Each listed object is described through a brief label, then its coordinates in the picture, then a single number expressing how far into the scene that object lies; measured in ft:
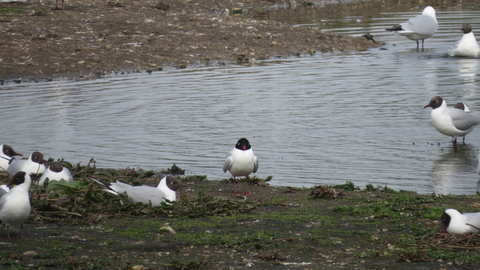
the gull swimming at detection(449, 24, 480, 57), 147.54
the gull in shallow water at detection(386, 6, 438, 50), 171.01
